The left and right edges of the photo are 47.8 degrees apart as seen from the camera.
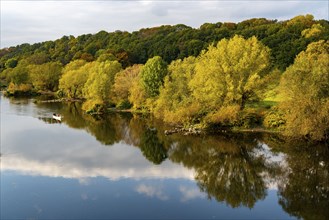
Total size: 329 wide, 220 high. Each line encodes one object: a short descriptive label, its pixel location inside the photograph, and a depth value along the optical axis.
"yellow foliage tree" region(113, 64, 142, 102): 67.28
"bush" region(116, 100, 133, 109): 68.33
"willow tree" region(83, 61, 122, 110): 68.19
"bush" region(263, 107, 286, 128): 44.00
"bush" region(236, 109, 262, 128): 46.00
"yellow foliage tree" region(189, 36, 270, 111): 46.16
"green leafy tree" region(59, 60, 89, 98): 83.26
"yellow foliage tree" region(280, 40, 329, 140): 37.28
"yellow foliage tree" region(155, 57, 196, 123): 47.99
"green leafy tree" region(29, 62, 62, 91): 104.38
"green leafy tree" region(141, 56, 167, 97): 60.75
